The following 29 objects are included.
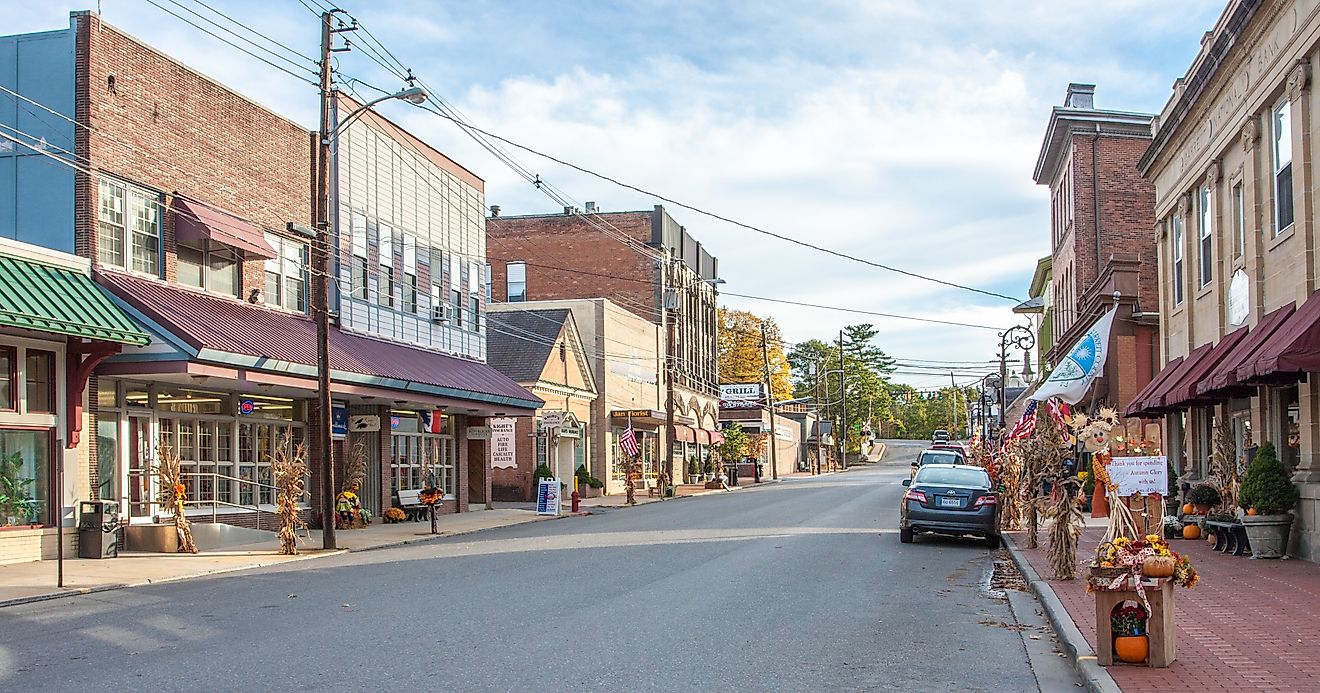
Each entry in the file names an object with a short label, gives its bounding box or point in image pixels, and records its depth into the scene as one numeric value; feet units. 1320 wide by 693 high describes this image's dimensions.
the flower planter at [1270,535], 54.39
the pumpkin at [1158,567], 28.32
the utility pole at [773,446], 237.04
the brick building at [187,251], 63.87
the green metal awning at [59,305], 54.39
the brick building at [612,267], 190.08
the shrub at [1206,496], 67.46
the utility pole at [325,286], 68.33
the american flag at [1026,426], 81.66
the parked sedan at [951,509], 66.33
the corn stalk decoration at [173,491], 66.18
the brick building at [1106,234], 108.58
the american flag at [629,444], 126.52
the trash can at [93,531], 61.93
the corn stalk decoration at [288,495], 67.21
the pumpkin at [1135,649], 28.37
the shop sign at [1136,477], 34.37
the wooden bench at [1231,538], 57.00
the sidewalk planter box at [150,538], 65.92
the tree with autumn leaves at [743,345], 300.81
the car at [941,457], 121.29
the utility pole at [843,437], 333.23
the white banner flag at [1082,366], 101.65
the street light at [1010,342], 145.89
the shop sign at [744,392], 255.29
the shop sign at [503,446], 116.57
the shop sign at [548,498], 106.32
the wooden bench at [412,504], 97.11
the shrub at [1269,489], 54.44
